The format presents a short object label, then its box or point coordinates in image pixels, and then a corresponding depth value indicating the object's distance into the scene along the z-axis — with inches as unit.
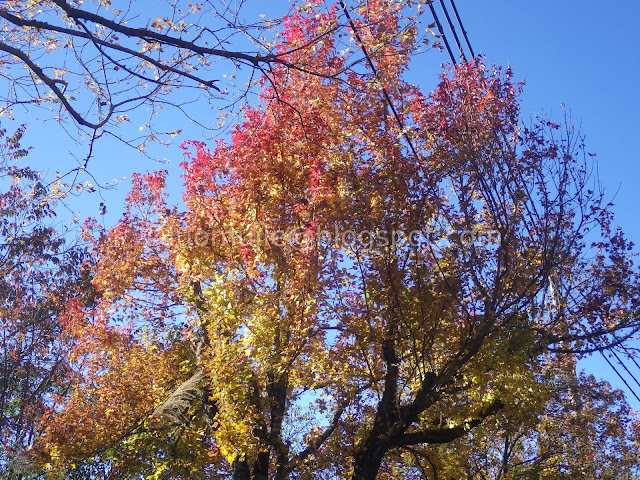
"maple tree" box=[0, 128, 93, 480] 651.5
